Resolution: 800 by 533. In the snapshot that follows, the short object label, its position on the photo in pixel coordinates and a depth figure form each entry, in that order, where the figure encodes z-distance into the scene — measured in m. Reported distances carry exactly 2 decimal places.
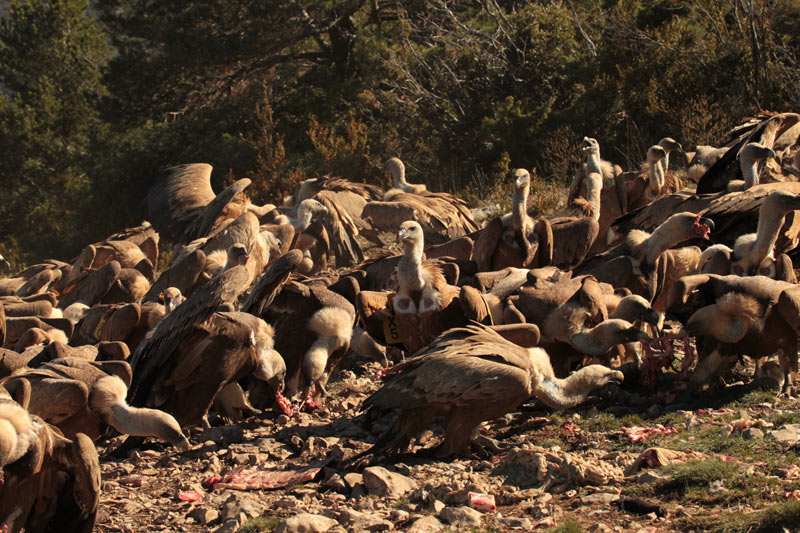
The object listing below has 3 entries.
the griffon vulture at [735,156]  23.22
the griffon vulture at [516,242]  19.64
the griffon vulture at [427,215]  25.33
